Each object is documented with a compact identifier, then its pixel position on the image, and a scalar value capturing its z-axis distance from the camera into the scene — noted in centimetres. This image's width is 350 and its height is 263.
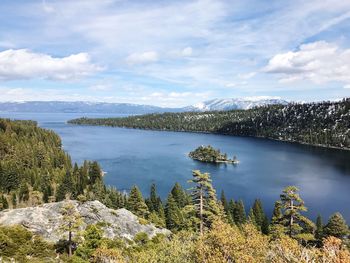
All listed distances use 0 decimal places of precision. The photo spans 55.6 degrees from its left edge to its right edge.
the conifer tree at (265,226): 7765
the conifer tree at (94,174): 12472
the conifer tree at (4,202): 8748
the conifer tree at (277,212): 7316
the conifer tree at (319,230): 7224
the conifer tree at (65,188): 10075
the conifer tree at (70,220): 4338
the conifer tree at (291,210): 4250
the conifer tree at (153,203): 8945
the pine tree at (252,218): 7715
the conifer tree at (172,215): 7656
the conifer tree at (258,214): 8110
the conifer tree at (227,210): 7734
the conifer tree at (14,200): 9556
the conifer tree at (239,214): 8294
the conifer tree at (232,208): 8519
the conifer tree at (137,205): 7975
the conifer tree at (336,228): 7031
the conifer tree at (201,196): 4525
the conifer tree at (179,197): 9338
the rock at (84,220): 4962
